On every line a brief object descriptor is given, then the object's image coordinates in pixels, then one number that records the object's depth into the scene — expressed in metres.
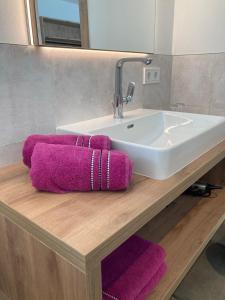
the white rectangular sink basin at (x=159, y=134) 0.66
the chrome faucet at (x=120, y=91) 1.01
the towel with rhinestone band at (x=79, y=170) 0.57
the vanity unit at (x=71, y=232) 0.44
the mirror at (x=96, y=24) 0.81
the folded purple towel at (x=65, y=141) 0.68
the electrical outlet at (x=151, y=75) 1.29
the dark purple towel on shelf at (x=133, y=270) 0.62
